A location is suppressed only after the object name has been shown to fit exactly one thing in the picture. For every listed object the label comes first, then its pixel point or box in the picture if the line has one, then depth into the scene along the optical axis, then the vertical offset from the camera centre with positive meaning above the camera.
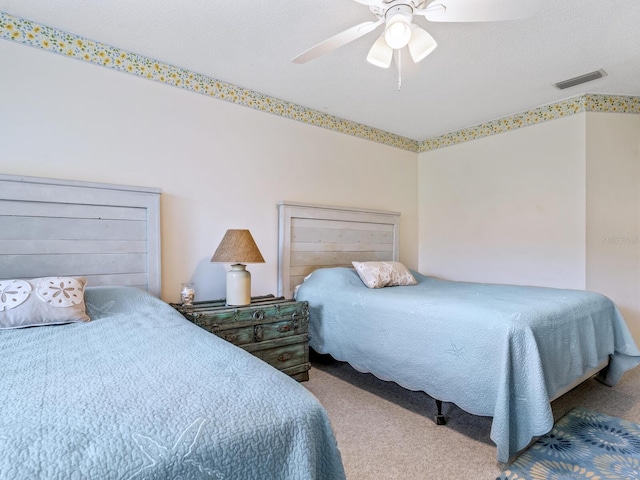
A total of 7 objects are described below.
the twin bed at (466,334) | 1.67 -0.56
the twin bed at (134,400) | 0.64 -0.37
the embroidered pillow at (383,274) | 2.89 -0.31
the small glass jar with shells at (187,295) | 2.43 -0.39
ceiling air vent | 2.64 +1.23
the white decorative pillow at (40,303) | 1.50 -0.28
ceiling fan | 1.50 +0.99
